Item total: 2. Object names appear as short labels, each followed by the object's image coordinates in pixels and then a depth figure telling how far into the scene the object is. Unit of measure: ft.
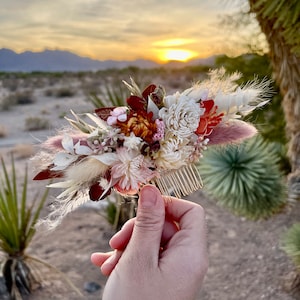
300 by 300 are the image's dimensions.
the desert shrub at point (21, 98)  41.28
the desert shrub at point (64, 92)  46.67
